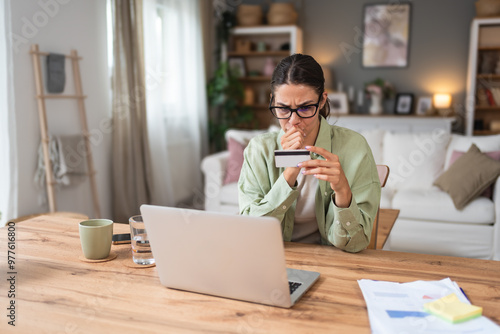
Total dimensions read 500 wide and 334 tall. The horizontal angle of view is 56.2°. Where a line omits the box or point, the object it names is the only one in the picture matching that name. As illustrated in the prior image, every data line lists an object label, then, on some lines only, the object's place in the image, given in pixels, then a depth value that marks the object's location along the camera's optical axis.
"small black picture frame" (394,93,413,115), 5.42
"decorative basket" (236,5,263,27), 5.52
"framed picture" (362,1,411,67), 5.41
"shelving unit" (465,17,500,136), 4.93
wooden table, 0.84
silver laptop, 0.85
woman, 1.24
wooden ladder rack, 2.85
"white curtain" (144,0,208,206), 4.21
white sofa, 3.05
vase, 5.39
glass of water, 1.16
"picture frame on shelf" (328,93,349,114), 5.51
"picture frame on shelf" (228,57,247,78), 5.70
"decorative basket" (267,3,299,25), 5.34
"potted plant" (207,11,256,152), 5.20
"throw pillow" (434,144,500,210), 3.06
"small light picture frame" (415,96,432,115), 5.38
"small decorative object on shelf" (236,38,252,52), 5.65
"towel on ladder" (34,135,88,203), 2.96
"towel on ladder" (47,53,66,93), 2.97
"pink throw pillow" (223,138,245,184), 3.65
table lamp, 5.20
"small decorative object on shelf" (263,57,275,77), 5.64
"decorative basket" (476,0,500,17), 4.77
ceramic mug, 1.17
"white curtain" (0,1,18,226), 2.68
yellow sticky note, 0.82
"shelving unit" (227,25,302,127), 5.47
